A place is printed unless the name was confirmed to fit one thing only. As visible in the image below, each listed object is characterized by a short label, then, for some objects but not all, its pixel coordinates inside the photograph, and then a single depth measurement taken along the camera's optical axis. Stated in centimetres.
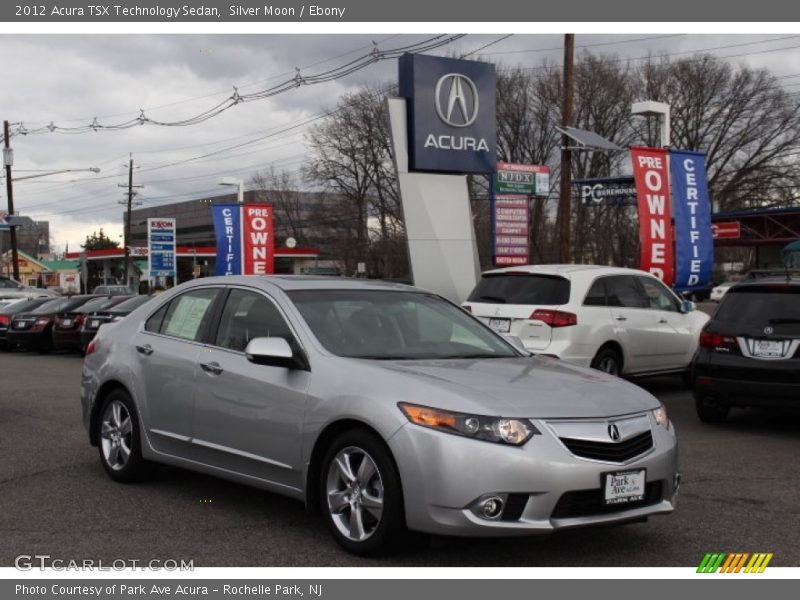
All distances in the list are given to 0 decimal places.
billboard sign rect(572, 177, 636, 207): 3600
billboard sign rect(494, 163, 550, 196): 3591
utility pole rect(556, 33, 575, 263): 2233
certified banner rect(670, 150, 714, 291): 1769
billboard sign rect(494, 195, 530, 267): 2848
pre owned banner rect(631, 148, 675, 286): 1728
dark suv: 909
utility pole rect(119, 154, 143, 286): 6103
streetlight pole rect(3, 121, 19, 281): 4553
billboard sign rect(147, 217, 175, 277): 3350
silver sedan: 464
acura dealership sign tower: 1766
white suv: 1124
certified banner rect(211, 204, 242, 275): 2809
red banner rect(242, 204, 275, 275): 2842
